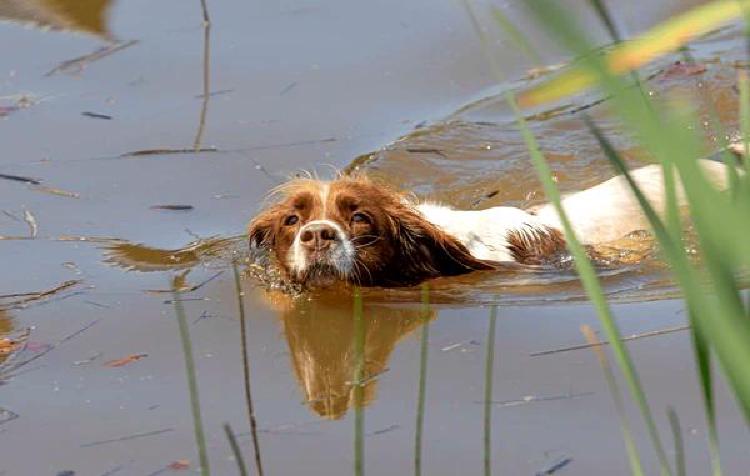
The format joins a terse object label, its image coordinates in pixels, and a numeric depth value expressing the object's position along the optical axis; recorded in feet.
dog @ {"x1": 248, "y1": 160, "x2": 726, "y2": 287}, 41.27
